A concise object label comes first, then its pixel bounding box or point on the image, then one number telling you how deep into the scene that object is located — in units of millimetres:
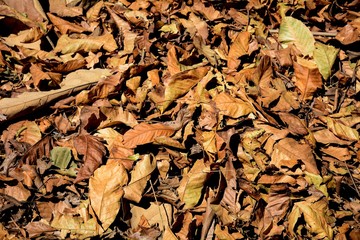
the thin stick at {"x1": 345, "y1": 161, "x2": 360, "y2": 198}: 1023
